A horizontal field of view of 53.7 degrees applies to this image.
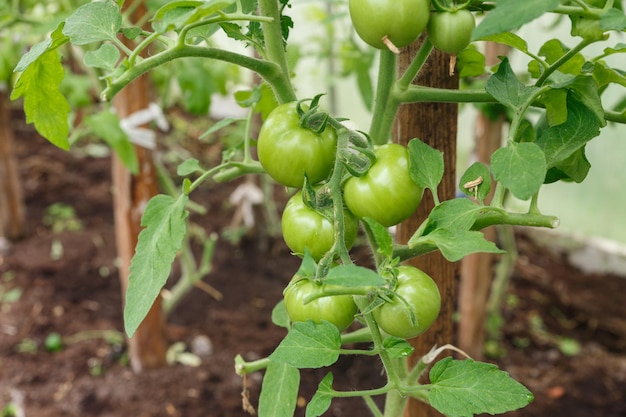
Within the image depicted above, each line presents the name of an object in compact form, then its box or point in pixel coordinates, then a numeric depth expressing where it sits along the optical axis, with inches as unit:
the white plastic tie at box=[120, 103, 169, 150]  58.6
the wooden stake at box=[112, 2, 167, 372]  60.1
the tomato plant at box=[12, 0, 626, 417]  19.1
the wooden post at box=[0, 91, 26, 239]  94.3
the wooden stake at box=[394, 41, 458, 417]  28.2
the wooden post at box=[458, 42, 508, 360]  57.8
